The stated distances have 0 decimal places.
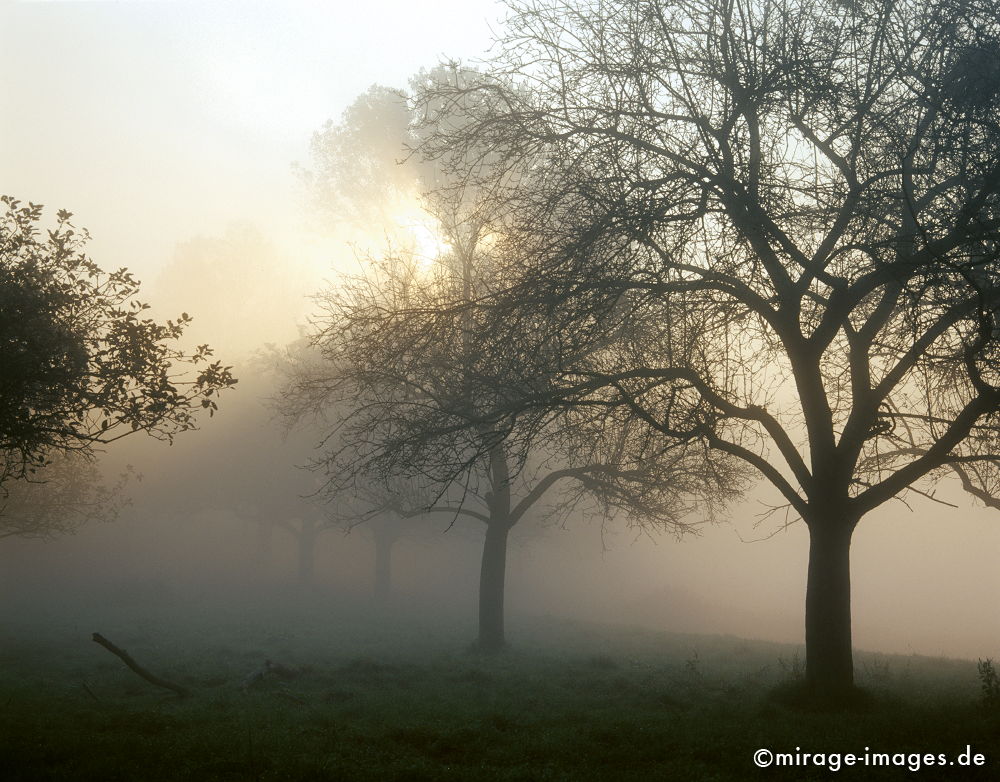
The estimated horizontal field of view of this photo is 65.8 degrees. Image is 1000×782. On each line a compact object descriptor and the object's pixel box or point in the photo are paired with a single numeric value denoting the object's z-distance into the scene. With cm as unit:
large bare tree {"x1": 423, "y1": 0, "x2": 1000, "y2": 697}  930
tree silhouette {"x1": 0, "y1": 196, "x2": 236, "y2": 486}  988
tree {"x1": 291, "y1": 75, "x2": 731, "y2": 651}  1088
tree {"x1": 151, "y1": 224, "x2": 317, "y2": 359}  5806
